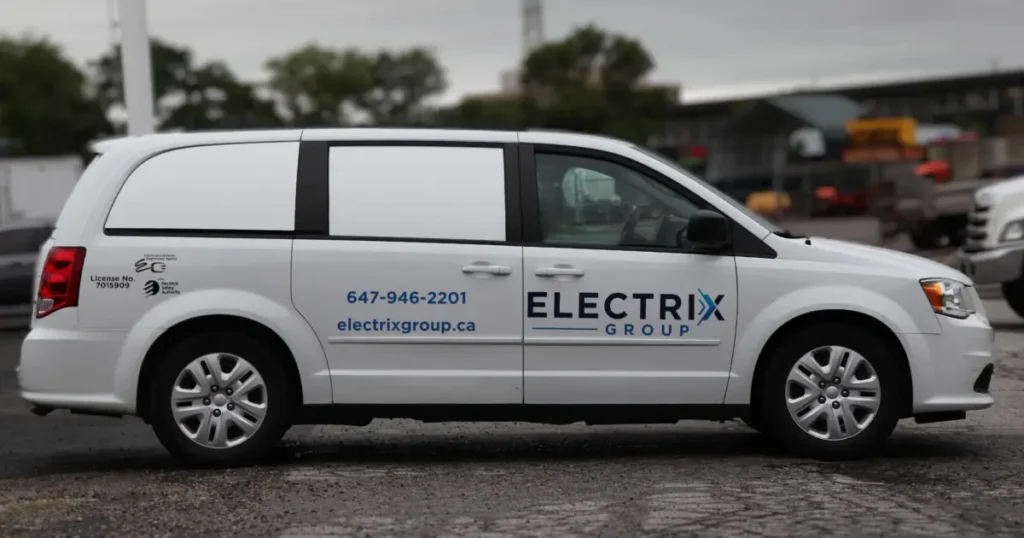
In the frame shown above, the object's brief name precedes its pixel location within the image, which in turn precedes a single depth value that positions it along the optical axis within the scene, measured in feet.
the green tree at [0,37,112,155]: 325.01
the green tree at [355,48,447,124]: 431.84
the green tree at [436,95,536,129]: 396.16
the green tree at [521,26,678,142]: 308.40
